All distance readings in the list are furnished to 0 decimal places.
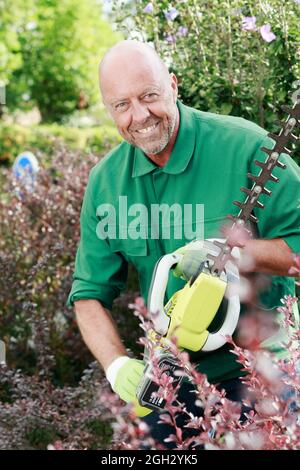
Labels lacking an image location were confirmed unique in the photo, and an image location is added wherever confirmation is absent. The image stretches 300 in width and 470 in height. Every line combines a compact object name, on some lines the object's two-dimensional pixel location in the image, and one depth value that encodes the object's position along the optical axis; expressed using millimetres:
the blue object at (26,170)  4298
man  2494
